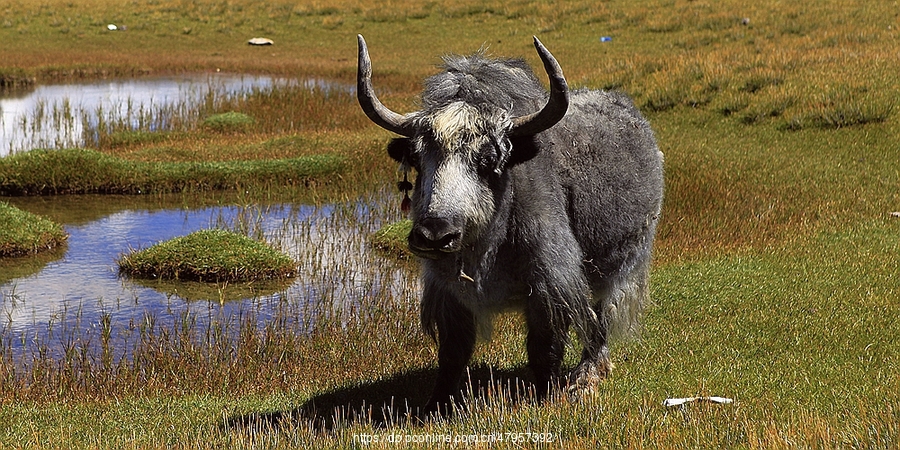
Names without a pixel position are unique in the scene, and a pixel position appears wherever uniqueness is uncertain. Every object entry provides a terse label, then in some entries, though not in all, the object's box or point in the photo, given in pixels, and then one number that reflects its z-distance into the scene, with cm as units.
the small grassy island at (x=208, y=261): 1238
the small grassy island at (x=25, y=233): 1337
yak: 602
